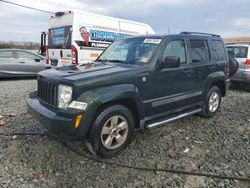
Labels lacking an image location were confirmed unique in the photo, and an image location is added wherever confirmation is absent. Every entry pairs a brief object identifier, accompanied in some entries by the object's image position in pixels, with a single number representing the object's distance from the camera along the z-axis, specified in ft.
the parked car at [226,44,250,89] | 28.73
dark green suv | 10.69
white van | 28.19
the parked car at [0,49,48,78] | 34.42
